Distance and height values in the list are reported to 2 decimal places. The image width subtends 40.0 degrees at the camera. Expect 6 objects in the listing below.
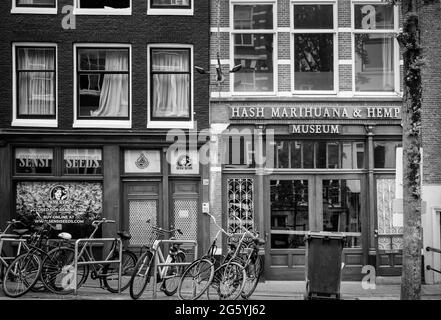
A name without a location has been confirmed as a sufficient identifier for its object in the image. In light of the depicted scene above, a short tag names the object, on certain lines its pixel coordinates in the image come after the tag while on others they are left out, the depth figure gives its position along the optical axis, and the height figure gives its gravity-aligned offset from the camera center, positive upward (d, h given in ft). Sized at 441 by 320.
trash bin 35.73 -5.78
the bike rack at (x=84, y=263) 37.19 -5.91
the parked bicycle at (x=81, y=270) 37.65 -6.55
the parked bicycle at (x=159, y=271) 35.88 -6.41
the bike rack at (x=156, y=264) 36.52 -5.90
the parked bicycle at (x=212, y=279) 35.63 -6.65
